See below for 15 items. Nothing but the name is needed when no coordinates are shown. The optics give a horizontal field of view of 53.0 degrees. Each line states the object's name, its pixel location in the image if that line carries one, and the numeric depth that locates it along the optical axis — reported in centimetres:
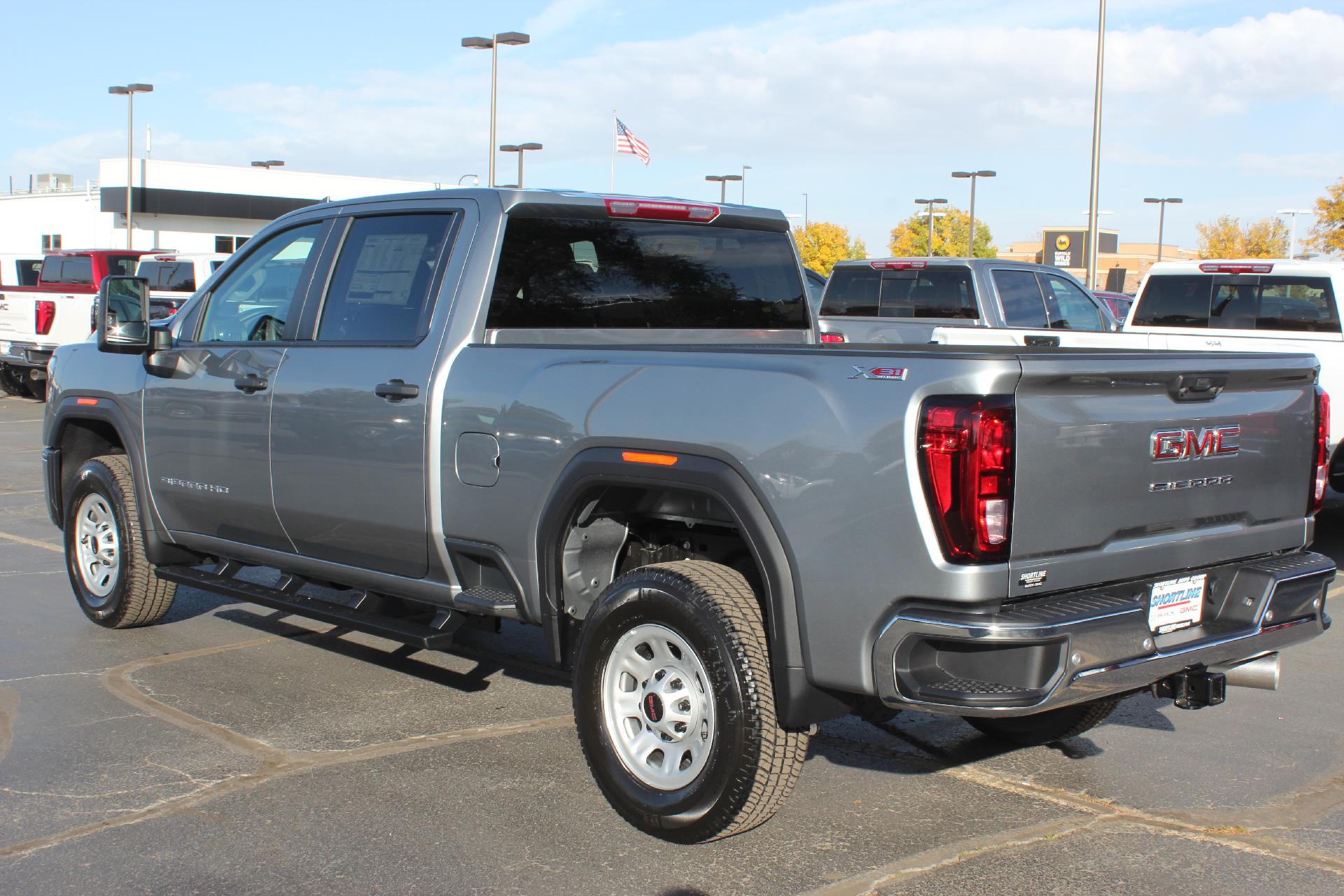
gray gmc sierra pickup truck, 360
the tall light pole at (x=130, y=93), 4538
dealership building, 5500
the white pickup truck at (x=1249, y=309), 966
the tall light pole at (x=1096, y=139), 2478
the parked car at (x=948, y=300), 1337
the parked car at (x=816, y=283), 2130
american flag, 3397
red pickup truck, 1988
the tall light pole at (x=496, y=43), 3152
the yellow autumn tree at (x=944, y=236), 7762
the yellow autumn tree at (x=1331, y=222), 4481
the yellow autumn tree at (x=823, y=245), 7575
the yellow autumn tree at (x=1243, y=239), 7612
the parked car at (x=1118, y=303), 2727
